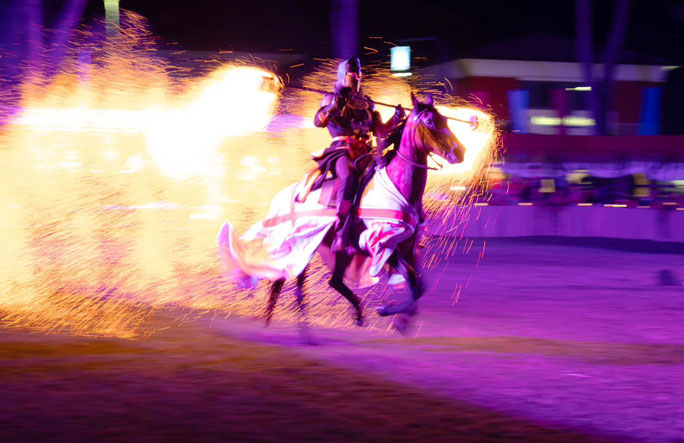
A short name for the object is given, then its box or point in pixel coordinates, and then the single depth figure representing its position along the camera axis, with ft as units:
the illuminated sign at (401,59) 79.19
